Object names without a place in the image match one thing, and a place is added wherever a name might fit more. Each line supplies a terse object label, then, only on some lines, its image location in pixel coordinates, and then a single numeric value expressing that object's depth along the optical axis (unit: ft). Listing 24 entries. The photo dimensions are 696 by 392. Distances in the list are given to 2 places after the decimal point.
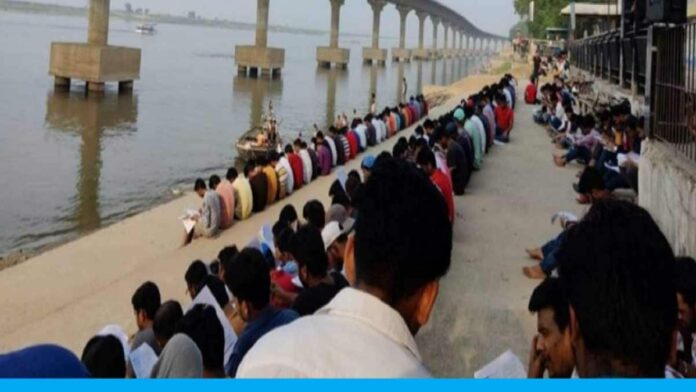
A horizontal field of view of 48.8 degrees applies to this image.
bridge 133.39
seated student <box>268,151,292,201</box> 40.84
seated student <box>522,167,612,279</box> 21.16
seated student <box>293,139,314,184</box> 44.96
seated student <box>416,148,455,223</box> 23.62
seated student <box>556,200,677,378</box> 5.61
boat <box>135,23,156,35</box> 526.16
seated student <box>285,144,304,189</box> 43.50
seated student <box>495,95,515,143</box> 50.31
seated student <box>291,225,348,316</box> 16.02
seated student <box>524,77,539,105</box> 79.41
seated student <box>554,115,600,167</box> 39.06
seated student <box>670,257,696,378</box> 12.18
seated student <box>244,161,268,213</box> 37.83
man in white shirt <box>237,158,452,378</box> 5.01
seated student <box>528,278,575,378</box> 8.54
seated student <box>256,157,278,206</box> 39.10
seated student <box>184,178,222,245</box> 33.53
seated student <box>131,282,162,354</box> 16.05
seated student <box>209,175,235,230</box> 34.69
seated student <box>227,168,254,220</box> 36.24
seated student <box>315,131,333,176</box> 48.70
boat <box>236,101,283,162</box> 62.90
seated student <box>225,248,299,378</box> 12.80
